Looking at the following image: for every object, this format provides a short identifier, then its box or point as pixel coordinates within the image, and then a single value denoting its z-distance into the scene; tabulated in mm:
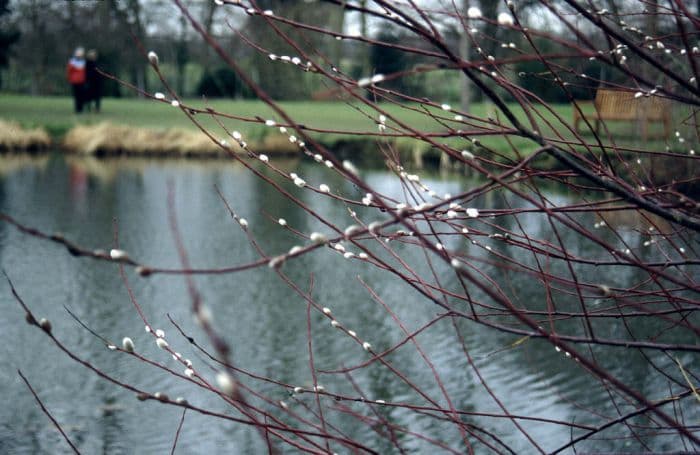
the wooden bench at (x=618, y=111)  16234
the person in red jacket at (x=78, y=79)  27281
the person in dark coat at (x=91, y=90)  28312
